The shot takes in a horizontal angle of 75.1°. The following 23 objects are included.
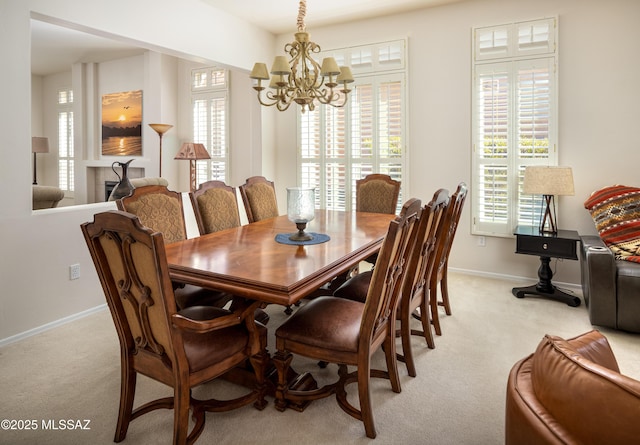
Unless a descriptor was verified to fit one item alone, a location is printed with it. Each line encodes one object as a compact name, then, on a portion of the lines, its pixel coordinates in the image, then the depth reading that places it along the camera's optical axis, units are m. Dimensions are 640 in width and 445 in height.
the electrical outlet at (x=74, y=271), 3.32
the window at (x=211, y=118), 6.32
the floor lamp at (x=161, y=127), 5.96
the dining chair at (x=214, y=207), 3.08
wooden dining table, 1.81
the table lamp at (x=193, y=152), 5.83
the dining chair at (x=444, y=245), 2.82
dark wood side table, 3.62
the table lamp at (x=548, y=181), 3.64
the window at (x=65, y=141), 8.03
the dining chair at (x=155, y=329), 1.52
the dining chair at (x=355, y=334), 1.81
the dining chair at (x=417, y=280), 2.23
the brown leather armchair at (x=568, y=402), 0.78
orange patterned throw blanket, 3.26
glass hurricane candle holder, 2.56
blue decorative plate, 2.56
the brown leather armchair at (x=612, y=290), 2.94
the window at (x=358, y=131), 4.76
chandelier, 3.08
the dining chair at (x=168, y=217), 2.52
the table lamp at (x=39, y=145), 7.56
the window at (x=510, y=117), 4.01
